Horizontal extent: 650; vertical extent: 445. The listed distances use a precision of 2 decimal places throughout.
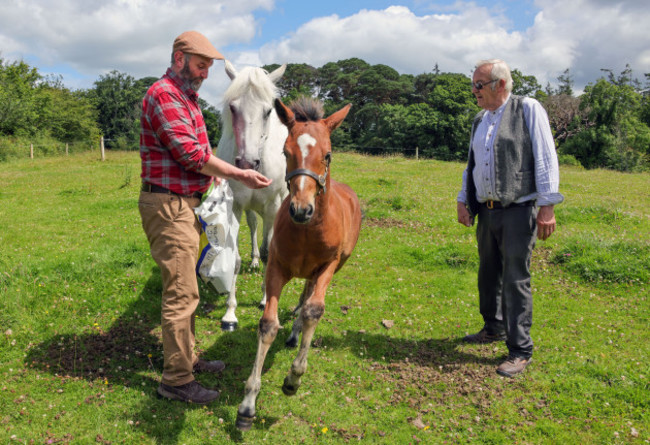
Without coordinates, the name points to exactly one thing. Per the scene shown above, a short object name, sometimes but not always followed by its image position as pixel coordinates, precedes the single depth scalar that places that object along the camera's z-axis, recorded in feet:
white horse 16.76
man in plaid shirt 11.84
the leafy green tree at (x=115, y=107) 213.25
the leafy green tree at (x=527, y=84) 191.31
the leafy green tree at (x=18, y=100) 127.95
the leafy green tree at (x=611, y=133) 136.46
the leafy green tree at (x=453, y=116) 163.53
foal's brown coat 11.45
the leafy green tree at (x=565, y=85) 242.58
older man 14.56
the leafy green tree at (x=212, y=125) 164.21
